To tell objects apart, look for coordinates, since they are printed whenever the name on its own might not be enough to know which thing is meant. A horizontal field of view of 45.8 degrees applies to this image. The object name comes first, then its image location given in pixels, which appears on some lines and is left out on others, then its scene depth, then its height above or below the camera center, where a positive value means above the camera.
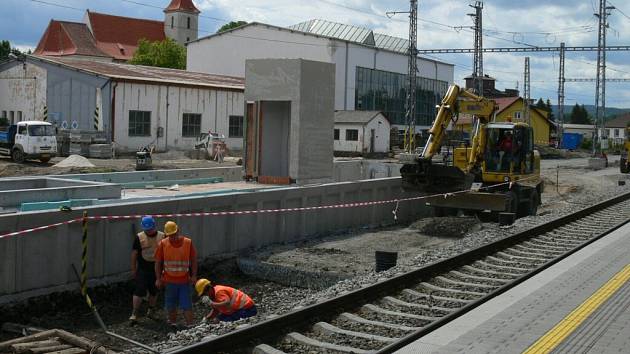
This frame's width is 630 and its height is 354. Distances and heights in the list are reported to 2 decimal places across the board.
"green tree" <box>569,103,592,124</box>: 176.50 +11.62
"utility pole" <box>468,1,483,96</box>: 53.91 +8.60
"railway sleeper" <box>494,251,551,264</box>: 13.94 -1.84
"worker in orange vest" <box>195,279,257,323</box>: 9.44 -1.89
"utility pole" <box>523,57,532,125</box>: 72.36 +8.12
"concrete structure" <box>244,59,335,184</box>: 23.86 +1.22
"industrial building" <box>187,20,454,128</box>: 74.06 +10.45
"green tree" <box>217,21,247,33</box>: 116.25 +20.42
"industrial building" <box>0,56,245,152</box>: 47.53 +3.52
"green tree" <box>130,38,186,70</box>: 90.62 +12.12
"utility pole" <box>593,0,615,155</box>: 54.41 +7.39
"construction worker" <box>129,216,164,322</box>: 11.12 -1.60
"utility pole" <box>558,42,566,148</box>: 70.81 +7.26
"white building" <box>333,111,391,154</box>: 64.38 +2.35
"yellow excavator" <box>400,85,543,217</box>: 21.27 -0.18
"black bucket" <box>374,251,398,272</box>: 13.55 -1.82
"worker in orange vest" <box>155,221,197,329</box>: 10.43 -1.64
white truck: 38.91 +0.42
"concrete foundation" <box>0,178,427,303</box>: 11.33 -1.51
